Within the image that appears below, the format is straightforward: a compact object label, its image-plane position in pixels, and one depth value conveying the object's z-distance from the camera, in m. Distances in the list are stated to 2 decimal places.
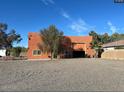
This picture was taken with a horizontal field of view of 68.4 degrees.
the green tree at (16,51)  30.46
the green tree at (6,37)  29.52
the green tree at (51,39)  21.54
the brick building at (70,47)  23.78
